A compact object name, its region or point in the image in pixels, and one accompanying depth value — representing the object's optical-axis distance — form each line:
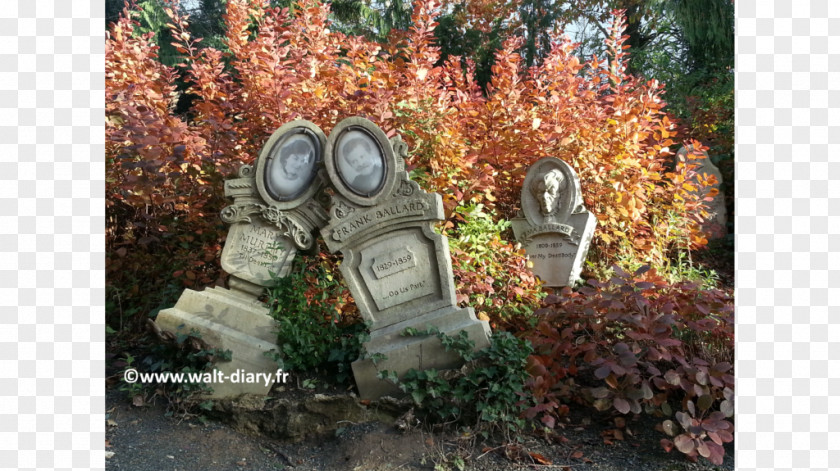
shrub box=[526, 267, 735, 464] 3.07
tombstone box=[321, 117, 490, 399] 3.75
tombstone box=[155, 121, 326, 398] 3.91
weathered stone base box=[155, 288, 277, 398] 3.62
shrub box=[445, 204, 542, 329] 4.36
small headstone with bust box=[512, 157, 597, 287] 5.30
